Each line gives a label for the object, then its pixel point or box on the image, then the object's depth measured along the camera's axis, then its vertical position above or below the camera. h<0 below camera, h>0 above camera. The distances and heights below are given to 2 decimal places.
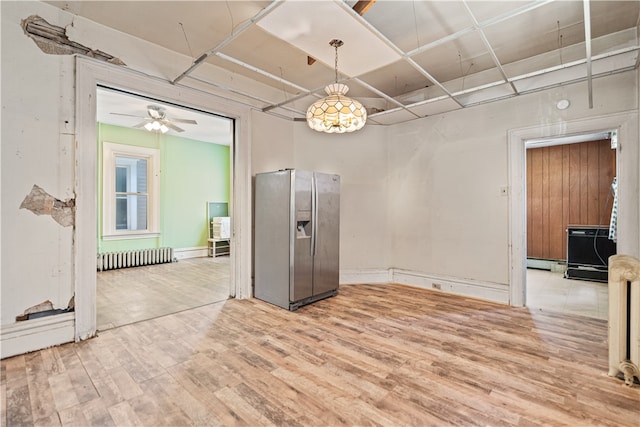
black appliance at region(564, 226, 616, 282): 5.23 -0.71
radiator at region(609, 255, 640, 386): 2.11 -0.79
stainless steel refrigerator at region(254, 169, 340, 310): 3.67 -0.30
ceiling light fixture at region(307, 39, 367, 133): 2.71 +0.97
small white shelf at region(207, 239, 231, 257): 7.60 -0.89
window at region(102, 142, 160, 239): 6.21 +0.53
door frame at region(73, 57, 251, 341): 2.78 +0.51
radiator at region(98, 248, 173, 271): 5.96 -0.96
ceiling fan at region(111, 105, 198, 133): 4.92 +1.70
